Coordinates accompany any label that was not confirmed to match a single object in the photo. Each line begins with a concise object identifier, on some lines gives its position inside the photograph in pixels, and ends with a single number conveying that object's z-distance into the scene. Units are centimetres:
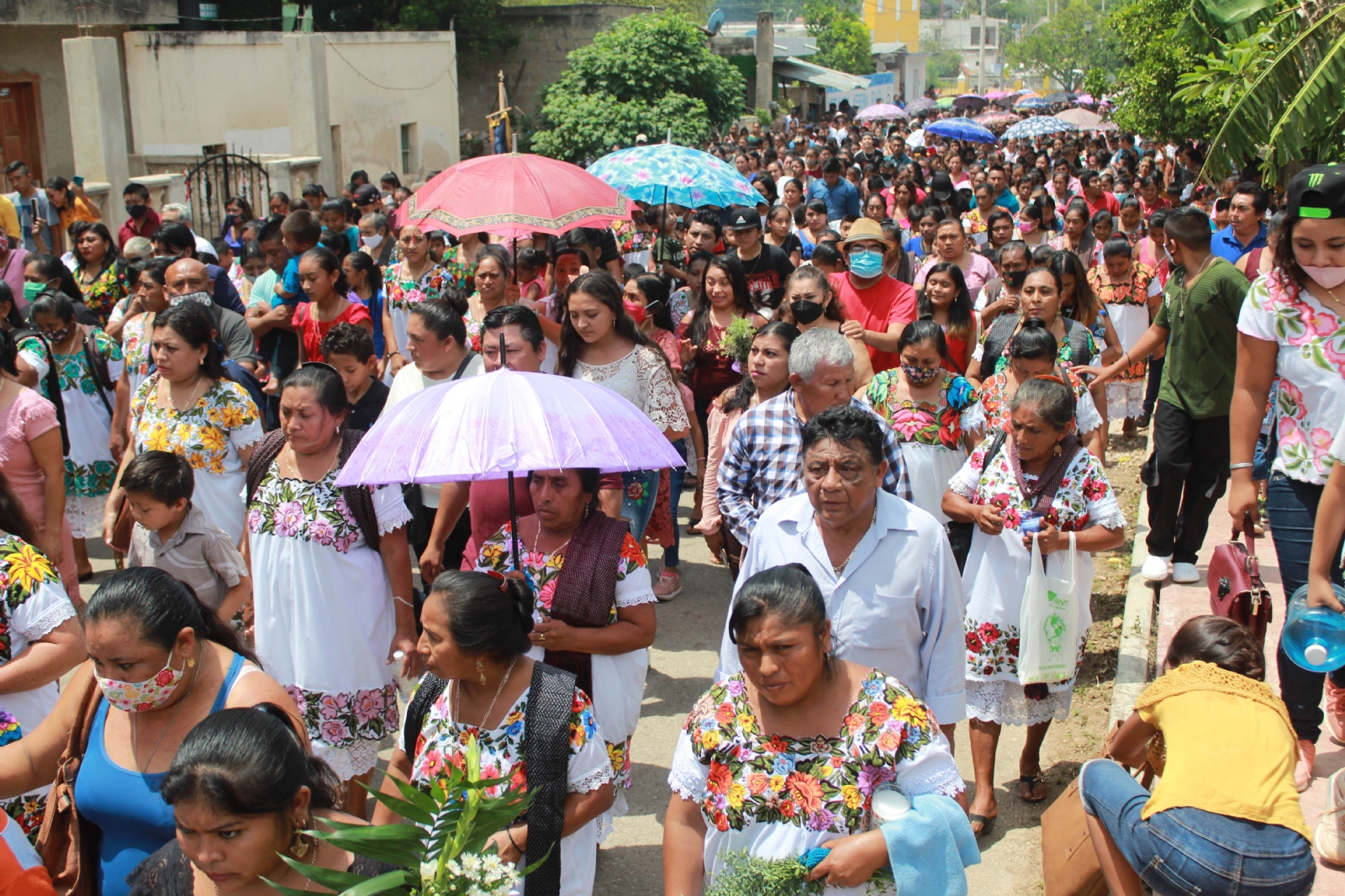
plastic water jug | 382
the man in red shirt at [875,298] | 748
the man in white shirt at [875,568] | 378
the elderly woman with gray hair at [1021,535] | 486
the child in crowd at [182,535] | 489
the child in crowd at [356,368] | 586
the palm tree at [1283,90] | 812
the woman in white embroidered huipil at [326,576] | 456
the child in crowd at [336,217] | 1214
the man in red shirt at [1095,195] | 1441
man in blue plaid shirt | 483
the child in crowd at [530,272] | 851
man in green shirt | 643
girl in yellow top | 306
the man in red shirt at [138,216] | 1252
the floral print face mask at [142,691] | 319
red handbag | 419
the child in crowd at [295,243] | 843
